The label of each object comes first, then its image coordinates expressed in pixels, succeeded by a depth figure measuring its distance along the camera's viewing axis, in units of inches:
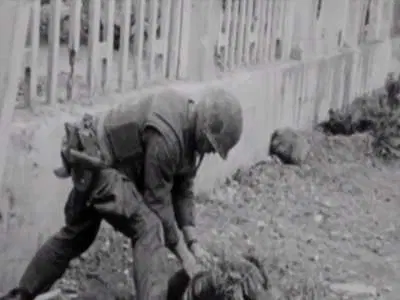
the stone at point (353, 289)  248.2
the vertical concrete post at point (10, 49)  164.2
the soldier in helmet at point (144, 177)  185.8
